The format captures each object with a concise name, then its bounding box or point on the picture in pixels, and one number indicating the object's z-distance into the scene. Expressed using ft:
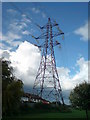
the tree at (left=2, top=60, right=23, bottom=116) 33.67
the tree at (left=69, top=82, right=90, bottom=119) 36.79
